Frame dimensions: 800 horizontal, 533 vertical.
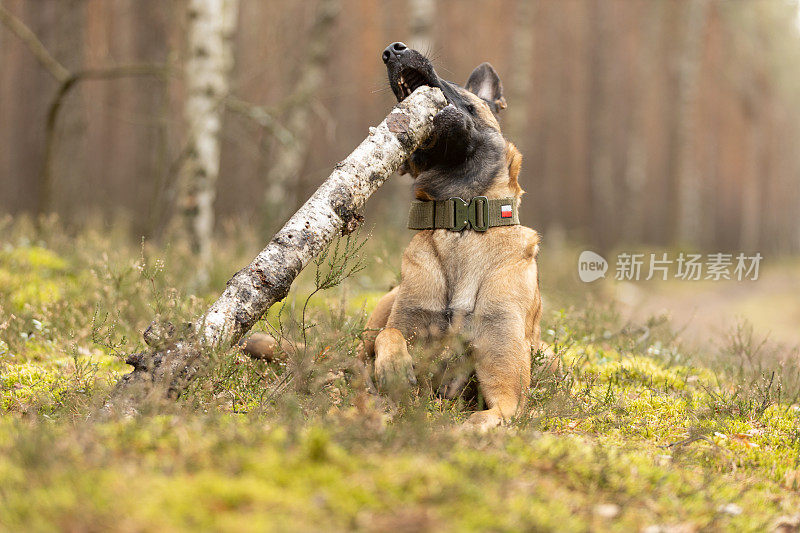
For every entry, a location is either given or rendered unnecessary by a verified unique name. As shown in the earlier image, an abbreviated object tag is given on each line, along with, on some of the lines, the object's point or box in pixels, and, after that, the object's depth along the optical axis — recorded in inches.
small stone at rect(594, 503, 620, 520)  88.2
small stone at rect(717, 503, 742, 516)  101.8
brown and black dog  144.2
